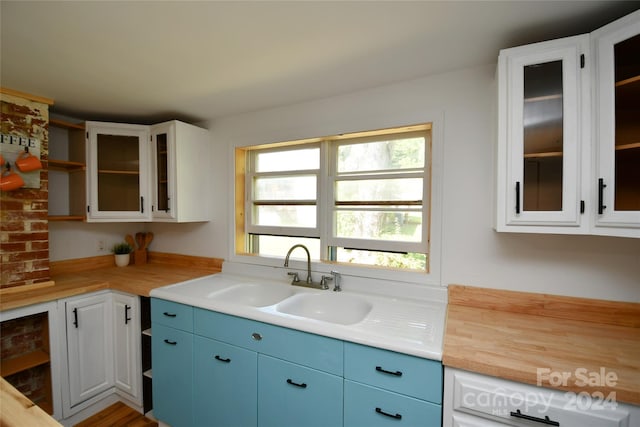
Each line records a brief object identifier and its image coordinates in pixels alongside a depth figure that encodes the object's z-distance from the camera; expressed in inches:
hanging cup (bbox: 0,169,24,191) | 67.8
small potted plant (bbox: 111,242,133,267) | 101.7
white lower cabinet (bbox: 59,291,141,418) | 71.7
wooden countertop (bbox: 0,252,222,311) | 68.6
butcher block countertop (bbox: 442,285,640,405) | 36.1
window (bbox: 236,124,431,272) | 71.2
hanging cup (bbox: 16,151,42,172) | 71.0
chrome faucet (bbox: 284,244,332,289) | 72.8
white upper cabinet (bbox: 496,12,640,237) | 41.3
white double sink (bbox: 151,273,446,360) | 46.4
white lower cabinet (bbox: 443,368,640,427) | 34.9
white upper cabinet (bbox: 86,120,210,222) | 87.1
